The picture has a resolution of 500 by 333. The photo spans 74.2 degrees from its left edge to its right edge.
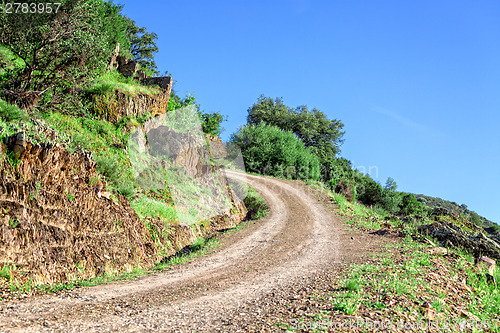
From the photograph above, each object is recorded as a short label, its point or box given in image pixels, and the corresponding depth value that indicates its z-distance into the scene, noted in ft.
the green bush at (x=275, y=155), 149.90
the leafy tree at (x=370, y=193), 132.16
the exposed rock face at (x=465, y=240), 48.93
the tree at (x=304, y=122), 208.33
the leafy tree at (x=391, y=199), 128.06
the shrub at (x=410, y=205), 135.77
